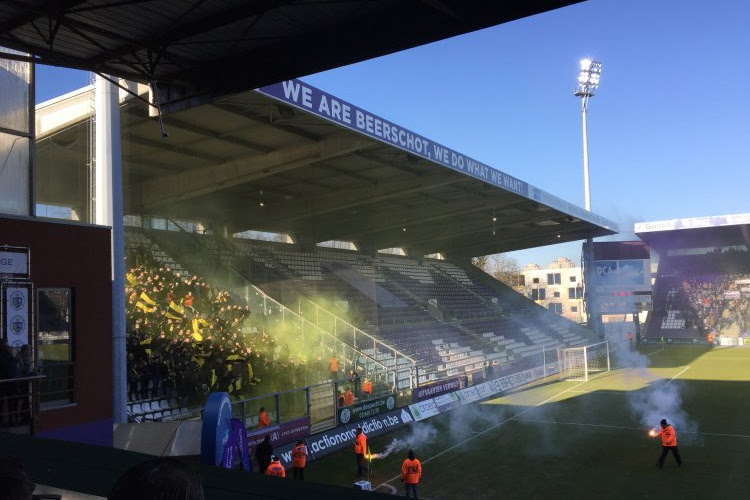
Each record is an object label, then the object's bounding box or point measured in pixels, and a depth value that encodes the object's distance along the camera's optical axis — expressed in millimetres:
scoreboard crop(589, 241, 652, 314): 48094
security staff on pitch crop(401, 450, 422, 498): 13477
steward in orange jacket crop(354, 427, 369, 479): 15633
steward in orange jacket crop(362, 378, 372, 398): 23281
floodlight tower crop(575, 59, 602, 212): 61812
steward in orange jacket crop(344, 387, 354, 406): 20766
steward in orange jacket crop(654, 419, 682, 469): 15930
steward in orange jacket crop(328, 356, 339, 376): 25375
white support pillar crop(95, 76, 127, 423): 14531
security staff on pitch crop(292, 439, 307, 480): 14812
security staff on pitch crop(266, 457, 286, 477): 12868
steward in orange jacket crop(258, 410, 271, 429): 17109
